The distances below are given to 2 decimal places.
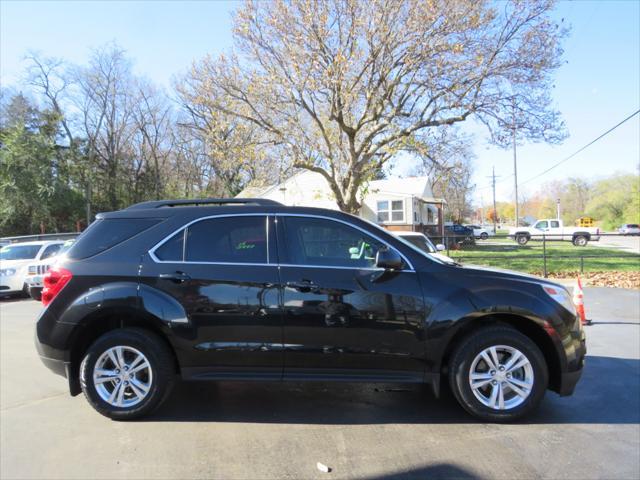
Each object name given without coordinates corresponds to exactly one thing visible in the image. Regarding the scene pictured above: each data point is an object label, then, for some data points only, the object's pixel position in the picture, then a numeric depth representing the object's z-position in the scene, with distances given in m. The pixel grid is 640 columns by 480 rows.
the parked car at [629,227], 51.38
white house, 30.83
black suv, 3.80
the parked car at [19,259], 12.94
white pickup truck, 32.59
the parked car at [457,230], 45.08
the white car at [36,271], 12.74
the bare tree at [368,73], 16.14
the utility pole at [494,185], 84.25
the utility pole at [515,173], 48.70
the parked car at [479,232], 54.82
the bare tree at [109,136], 43.19
